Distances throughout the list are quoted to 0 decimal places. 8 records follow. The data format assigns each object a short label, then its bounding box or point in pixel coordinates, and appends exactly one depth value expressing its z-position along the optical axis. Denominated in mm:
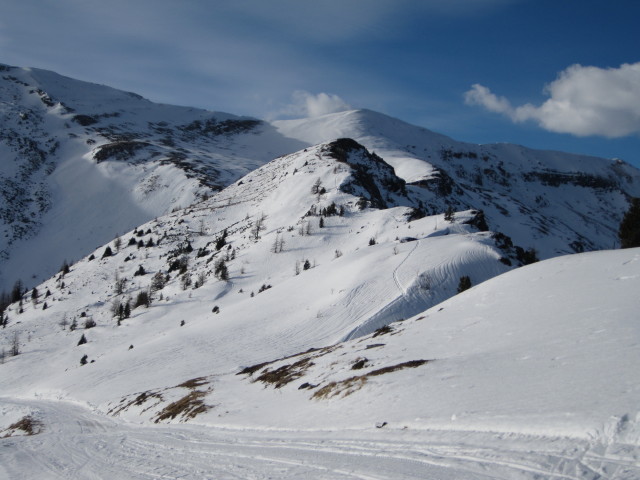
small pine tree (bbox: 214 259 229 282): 49047
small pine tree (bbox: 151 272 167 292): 55000
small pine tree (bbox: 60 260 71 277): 68675
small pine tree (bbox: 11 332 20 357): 43344
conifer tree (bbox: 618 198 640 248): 35875
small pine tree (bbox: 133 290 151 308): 49956
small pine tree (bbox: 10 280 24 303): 68619
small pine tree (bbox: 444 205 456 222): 46525
